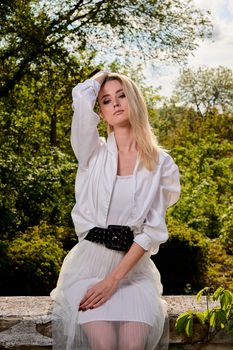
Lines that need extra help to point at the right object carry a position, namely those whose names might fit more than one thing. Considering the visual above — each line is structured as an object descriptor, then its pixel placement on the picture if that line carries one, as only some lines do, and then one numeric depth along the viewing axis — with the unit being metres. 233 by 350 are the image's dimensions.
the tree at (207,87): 36.38
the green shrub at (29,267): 5.51
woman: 2.77
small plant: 2.95
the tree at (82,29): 11.09
